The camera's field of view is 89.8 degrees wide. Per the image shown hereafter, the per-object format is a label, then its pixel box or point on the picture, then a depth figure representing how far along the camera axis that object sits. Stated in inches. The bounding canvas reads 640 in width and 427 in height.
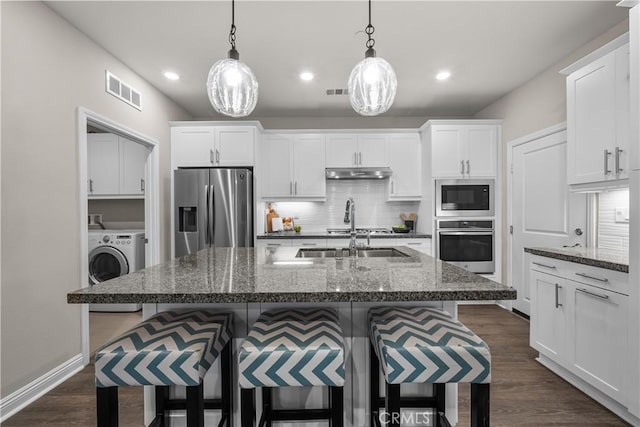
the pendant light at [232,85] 63.3
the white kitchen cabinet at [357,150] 170.7
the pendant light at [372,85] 63.7
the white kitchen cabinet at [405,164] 171.3
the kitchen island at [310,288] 41.0
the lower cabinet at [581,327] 70.7
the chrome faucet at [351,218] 82.2
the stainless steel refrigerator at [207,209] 144.4
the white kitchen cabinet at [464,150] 157.8
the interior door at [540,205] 116.6
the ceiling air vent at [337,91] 148.3
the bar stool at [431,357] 42.4
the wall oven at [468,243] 156.6
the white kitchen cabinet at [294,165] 171.2
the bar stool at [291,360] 41.6
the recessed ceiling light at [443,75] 132.4
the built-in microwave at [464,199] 157.8
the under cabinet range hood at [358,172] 164.2
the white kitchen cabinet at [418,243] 157.4
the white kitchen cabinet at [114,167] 163.8
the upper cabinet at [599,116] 78.4
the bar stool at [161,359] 42.0
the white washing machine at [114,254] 151.3
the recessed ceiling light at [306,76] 131.6
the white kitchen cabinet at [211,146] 158.6
